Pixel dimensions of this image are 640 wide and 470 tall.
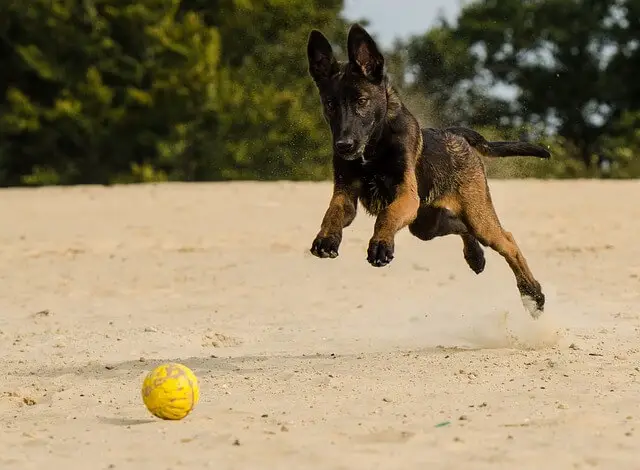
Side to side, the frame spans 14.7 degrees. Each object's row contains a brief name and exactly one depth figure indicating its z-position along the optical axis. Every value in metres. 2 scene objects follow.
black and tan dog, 14.60
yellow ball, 12.25
